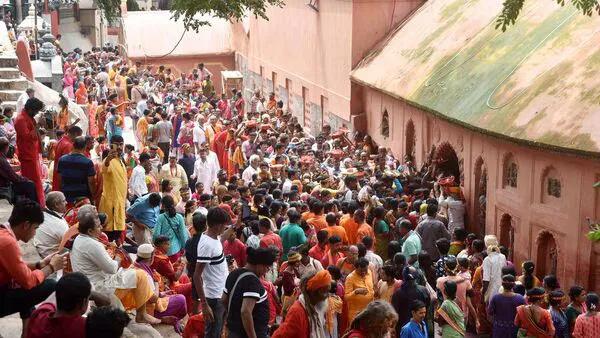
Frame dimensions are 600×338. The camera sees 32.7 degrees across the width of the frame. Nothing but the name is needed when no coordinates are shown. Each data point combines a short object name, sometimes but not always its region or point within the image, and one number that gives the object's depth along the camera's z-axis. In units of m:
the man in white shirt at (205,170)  17.94
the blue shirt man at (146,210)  12.63
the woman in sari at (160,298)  9.91
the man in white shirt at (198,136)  21.41
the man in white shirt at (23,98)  17.73
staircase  19.97
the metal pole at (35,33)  28.90
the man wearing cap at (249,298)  8.20
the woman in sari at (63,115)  19.33
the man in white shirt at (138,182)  14.88
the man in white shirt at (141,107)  25.11
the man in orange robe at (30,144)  11.94
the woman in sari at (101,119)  23.11
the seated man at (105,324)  6.16
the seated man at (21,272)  7.04
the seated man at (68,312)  6.49
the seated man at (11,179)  11.34
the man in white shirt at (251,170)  17.30
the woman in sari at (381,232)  13.46
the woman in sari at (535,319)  10.72
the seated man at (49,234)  9.82
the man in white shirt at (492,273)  12.41
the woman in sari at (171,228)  12.16
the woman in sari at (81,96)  26.06
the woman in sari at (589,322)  10.59
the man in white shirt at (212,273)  9.26
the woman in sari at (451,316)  10.49
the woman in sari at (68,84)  26.83
